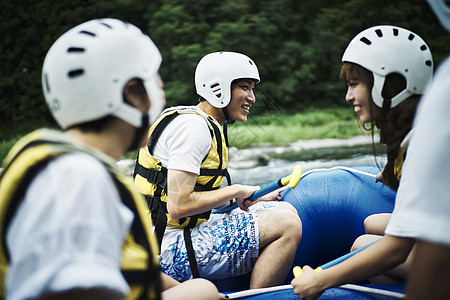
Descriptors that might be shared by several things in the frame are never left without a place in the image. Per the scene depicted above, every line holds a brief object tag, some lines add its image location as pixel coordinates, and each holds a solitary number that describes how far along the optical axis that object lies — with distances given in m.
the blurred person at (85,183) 0.64
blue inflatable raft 2.07
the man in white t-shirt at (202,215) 1.62
